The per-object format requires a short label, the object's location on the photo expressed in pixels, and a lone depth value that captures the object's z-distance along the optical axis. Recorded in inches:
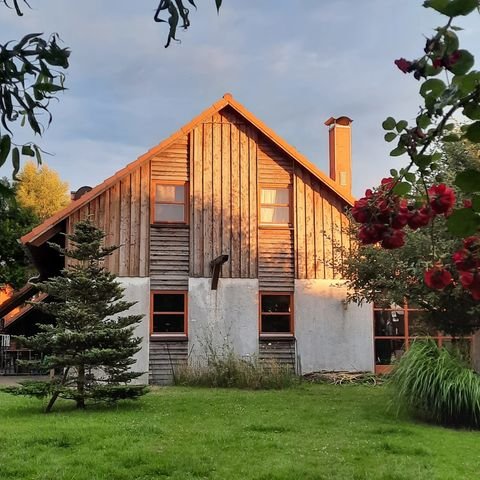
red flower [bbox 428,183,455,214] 87.2
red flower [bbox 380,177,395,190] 88.9
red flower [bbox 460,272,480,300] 76.7
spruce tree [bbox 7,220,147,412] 434.6
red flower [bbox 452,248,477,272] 78.9
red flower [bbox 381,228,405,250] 85.9
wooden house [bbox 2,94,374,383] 692.1
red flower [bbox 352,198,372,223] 87.0
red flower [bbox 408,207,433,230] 87.9
